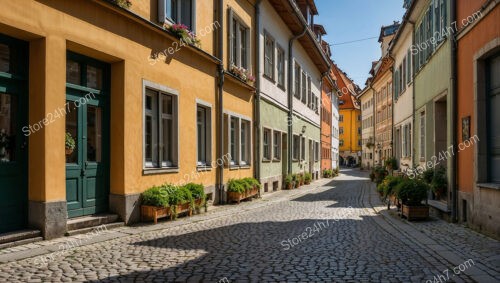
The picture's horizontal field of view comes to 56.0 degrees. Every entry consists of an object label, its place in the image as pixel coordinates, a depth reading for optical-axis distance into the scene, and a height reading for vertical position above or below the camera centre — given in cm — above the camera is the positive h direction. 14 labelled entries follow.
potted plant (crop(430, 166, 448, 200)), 1225 -76
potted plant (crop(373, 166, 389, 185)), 2455 -103
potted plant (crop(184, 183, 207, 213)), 1173 -98
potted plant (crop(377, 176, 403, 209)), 1261 -91
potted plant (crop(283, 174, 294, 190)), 2286 -135
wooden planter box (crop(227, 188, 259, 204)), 1495 -135
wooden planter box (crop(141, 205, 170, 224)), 998 -123
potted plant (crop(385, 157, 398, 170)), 2612 -56
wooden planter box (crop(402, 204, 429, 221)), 1105 -137
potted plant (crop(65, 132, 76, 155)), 825 +20
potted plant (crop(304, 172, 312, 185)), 2762 -141
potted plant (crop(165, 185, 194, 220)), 1056 -106
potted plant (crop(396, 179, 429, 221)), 1107 -105
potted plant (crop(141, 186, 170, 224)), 1001 -107
